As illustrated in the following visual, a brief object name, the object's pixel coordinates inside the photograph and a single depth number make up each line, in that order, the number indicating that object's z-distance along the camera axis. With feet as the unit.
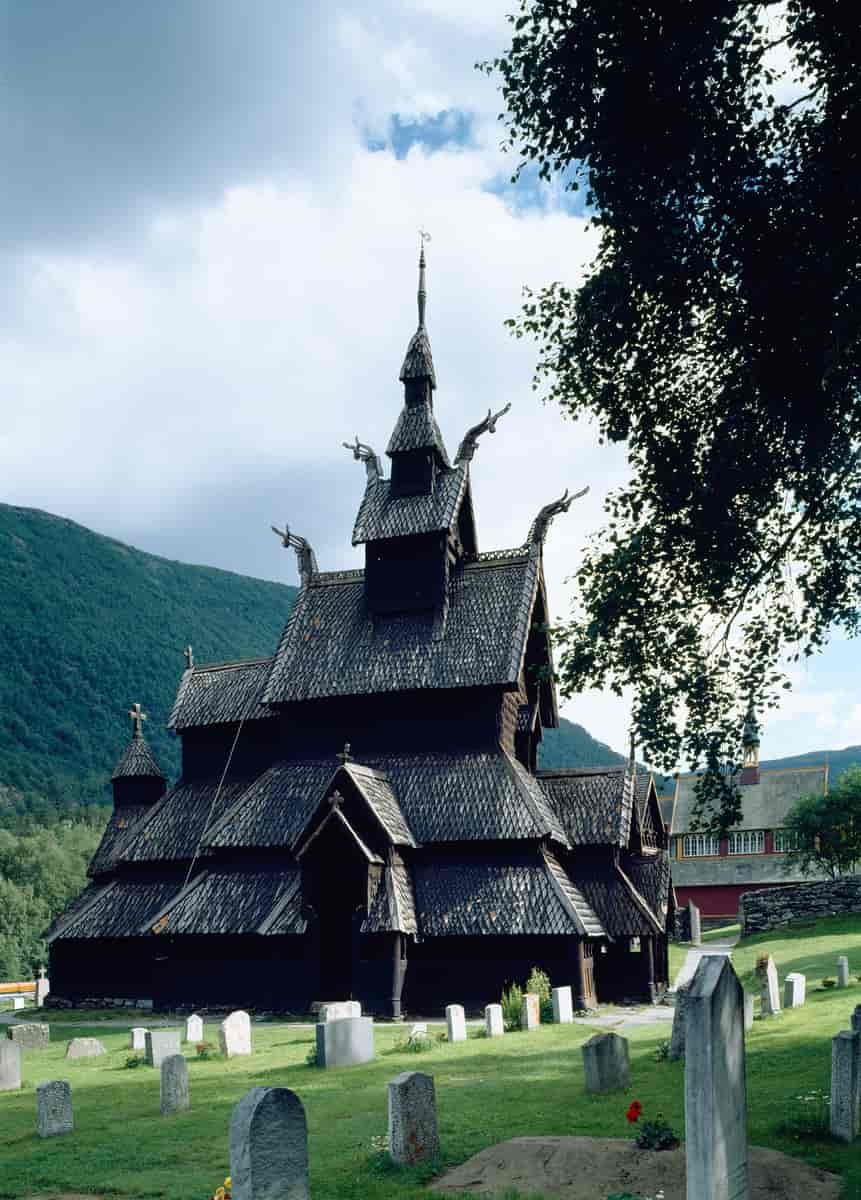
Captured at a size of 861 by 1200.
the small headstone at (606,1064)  50.57
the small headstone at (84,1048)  77.10
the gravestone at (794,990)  83.20
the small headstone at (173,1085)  53.42
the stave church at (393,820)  97.55
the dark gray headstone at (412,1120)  40.04
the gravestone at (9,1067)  65.51
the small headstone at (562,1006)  84.23
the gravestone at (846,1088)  40.50
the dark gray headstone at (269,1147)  29.14
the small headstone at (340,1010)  74.65
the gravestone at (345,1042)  65.36
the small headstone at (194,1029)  80.53
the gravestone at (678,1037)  58.39
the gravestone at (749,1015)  70.79
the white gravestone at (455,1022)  74.84
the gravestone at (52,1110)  50.24
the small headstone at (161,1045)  70.18
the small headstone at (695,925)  177.37
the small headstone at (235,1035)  72.28
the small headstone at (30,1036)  85.10
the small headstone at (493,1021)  77.90
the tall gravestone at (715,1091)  28.81
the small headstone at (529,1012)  81.35
